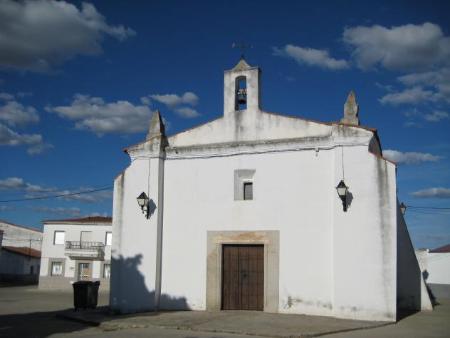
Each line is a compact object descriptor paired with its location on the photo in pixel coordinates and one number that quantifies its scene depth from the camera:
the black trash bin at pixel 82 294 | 16.52
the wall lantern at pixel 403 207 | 22.56
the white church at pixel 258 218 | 13.60
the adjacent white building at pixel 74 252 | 36.62
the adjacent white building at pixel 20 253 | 45.50
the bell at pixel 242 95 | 16.33
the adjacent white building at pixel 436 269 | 26.66
